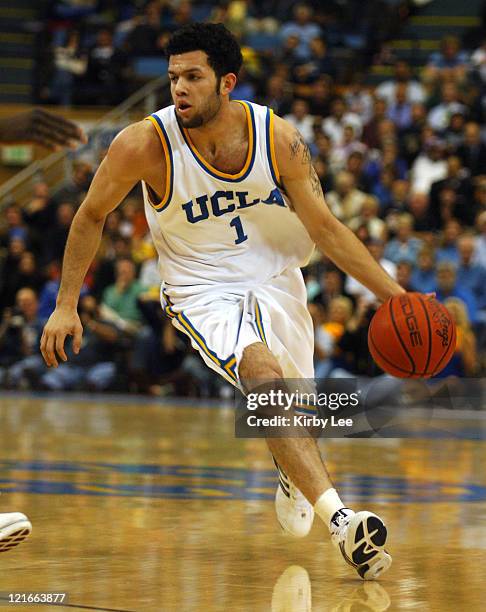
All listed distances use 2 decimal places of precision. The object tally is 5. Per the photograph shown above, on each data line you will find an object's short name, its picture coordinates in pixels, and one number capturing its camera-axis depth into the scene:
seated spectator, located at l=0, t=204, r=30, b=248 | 15.02
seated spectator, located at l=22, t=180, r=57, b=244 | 14.95
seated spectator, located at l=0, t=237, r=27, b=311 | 14.12
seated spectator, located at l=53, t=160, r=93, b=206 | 15.41
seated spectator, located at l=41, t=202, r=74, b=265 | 14.70
